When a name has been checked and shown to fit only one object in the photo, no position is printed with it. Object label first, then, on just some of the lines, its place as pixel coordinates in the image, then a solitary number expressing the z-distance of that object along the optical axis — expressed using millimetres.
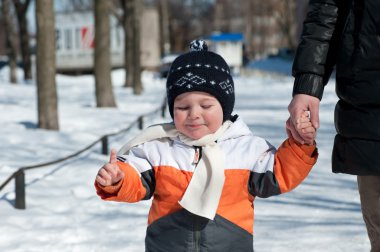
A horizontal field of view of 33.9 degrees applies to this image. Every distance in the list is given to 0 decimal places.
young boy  2670
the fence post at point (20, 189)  6012
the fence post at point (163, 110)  15507
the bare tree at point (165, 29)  52406
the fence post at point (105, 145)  9562
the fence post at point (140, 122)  12978
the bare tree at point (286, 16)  49875
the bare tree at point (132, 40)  24281
